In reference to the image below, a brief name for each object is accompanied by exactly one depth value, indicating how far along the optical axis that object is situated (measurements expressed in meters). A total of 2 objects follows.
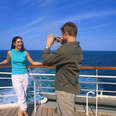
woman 1.79
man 1.04
